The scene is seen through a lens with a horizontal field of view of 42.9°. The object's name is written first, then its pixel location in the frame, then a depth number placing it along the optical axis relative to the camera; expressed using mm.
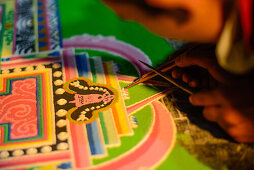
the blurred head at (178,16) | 634
